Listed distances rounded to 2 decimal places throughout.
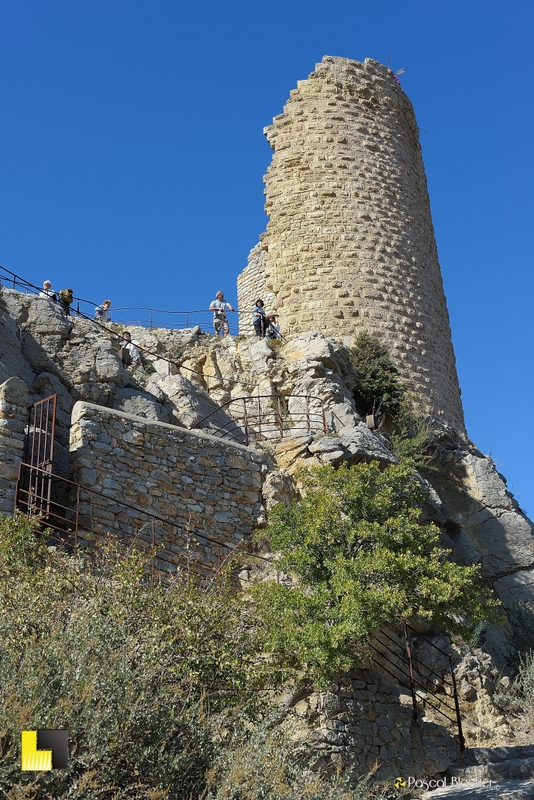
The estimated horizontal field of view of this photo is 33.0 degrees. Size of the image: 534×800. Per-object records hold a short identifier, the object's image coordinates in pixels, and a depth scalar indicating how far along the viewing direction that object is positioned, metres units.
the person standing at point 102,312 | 17.48
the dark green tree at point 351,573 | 8.56
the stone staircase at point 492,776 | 8.61
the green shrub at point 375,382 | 16.62
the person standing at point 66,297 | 15.97
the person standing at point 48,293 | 15.11
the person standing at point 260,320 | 17.58
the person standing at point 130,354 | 15.58
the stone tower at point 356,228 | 17.95
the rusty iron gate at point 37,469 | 10.24
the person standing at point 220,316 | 18.53
